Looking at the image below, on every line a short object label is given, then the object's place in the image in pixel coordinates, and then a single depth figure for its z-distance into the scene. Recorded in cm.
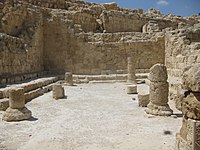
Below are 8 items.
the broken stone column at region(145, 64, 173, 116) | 877
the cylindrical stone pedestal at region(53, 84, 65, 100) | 1203
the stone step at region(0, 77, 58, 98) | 1038
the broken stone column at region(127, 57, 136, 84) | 1710
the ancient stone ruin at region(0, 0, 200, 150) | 646
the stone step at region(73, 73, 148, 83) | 1831
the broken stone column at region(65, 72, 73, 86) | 1650
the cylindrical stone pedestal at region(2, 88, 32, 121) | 811
